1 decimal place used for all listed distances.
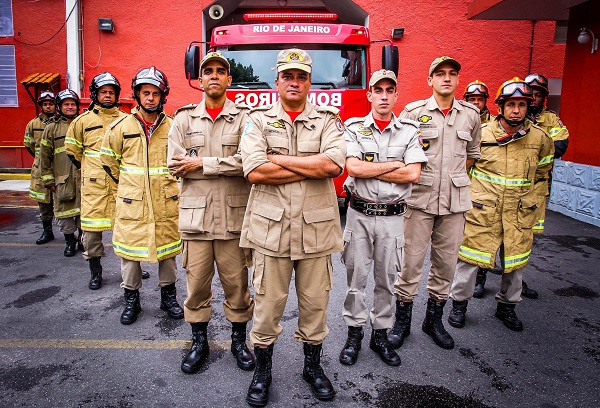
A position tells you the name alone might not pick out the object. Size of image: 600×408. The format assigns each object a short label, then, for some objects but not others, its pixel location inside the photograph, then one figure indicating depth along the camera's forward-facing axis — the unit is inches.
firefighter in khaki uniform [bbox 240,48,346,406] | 104.5
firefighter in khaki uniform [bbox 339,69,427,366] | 121.4
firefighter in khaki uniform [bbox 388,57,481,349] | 134.9
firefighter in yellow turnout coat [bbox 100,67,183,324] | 146.4
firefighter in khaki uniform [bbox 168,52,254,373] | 119.8
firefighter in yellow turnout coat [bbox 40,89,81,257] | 220.5
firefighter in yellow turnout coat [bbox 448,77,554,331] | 148.3
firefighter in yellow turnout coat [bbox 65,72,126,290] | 181.5
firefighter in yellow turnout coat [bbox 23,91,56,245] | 244.5
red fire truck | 256.2
